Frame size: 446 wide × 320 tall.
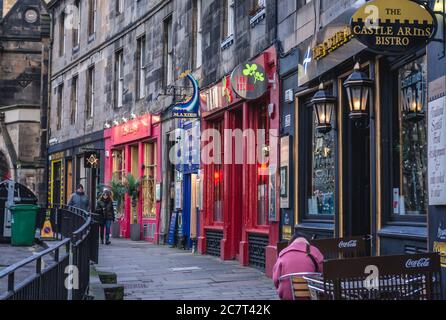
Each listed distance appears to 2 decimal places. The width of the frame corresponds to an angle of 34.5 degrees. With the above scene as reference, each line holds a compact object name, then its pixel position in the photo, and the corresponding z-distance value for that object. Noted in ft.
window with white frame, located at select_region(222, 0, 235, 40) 54.29
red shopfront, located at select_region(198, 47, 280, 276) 44.98
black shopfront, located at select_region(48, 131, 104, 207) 88.99
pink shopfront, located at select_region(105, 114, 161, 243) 72.13
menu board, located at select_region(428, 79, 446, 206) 25.72
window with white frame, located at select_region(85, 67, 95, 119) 92.89
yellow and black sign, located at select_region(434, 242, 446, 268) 25.16
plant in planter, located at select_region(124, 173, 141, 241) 75.82
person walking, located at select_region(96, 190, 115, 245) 69.87
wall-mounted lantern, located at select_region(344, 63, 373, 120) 30.94
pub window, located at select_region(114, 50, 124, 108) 82.84
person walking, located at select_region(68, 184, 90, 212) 71.51
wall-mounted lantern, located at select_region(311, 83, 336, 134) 35.29
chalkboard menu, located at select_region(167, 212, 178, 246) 65.02
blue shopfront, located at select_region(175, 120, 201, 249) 60.23
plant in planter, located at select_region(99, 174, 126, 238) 76.95
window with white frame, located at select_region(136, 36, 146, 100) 76.84
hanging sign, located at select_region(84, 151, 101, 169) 88.64
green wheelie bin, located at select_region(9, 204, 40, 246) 64.54
